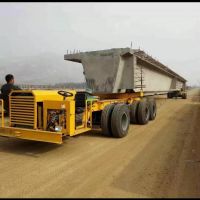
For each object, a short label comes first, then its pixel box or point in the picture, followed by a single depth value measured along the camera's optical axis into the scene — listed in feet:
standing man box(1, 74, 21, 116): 23.61
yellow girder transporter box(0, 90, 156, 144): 20.48
